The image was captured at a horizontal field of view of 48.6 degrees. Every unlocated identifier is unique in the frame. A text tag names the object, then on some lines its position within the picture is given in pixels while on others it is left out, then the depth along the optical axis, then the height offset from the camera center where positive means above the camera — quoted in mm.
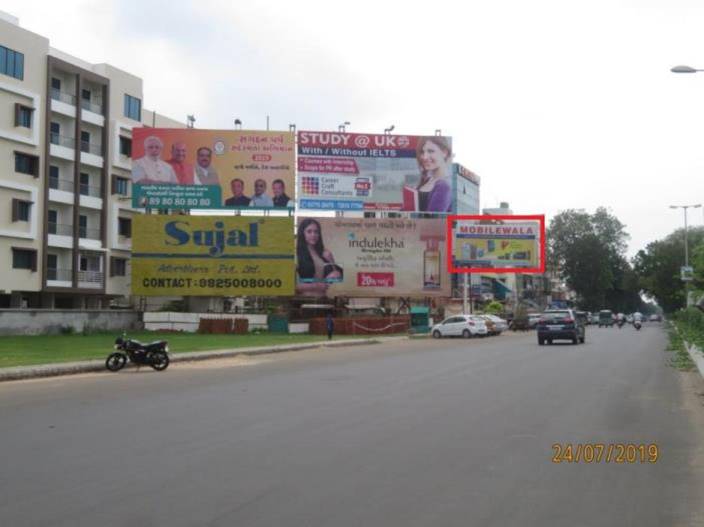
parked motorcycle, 22203 -1436
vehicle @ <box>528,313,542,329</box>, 70425 -1334
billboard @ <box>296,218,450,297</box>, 54219 +3408
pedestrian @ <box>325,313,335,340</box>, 42906 -1147
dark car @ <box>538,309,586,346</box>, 37125 -970
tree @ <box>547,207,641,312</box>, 115625 +7942
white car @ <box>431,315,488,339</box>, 49969 -1376
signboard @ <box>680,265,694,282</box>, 44450 +2055
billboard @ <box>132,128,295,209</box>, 52531 +9182
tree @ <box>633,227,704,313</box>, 86562 +4770
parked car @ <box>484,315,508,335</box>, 55125 -1277
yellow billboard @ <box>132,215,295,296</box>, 52812 +3326
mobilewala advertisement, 58188 +4716
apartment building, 48188 +8688
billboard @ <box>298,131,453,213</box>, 53469 +9186
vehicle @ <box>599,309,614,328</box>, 79888 -1147
